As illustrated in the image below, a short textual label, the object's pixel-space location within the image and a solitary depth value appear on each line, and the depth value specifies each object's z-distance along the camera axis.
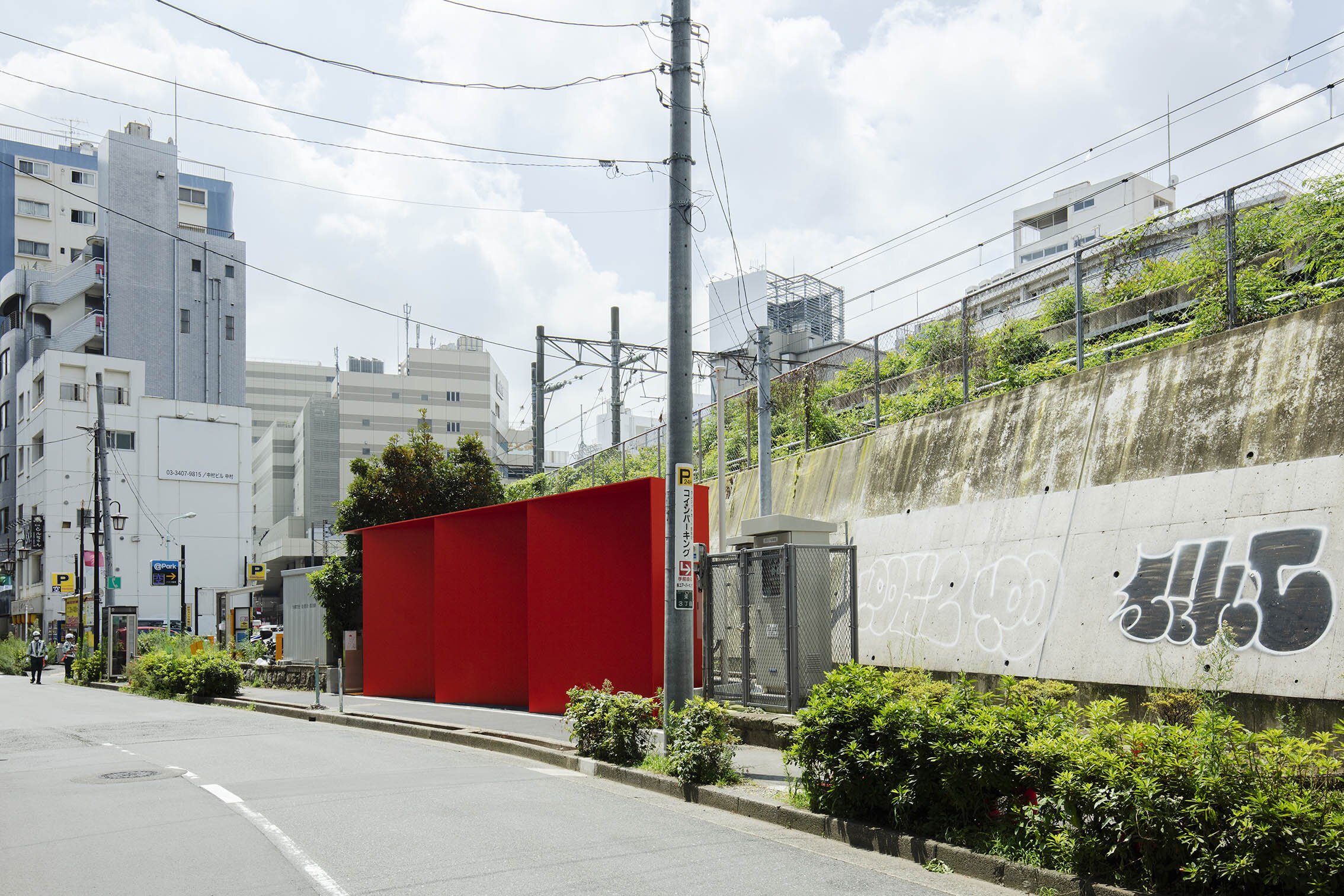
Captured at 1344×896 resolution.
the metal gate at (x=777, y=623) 13.11
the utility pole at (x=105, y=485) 36.29
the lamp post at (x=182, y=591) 46.00
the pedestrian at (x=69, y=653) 38.69
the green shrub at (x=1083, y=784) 5.37
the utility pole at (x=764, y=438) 19.22
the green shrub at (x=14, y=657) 47.12
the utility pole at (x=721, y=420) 16.14
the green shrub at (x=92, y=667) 35.25
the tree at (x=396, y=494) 25.27
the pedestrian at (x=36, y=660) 36.91
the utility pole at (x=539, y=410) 34.03
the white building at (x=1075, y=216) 71.94
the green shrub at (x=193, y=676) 25.00
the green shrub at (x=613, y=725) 11.35
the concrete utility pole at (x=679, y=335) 11.23
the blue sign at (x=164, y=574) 44.38
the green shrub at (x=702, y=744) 9.84
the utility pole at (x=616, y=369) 34.16
